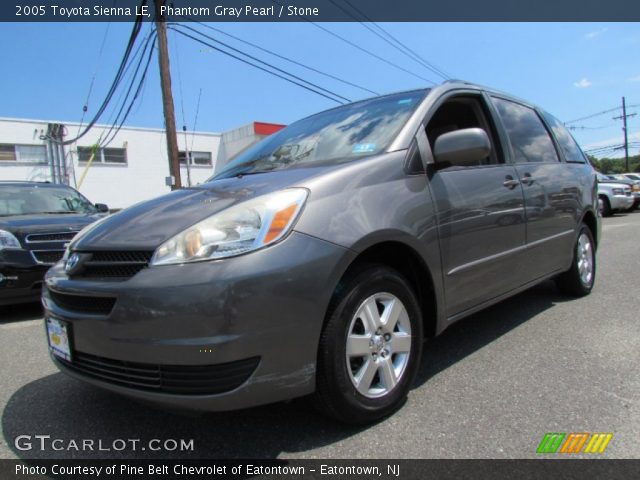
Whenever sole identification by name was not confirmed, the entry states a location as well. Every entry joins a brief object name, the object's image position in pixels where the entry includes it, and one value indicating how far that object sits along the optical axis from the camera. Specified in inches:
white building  665.6
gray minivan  70.9
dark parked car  181.0
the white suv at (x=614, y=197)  612.7
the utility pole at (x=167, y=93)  424.2
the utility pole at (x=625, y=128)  2099.5
